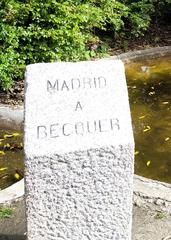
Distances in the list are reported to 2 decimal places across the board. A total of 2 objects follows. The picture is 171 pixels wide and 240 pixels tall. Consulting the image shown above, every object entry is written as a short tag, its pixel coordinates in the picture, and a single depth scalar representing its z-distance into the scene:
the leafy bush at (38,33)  6.97
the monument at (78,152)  2.75
